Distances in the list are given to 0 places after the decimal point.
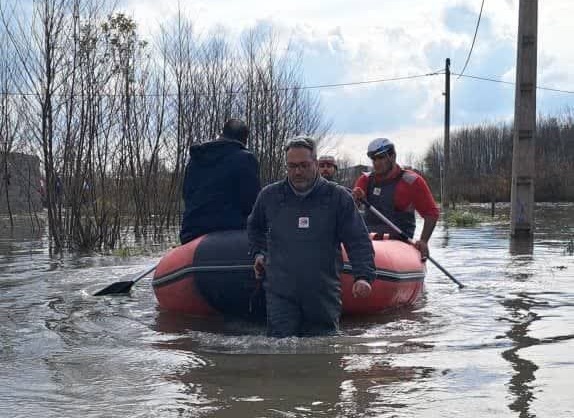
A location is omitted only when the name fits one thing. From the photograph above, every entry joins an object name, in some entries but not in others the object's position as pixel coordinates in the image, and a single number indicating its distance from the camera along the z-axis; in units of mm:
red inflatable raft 6371
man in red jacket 7828
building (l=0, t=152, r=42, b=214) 17122
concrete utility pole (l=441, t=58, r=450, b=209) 36625
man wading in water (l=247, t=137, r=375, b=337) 5398
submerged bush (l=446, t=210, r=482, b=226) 22500
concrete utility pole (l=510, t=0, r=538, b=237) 14766
